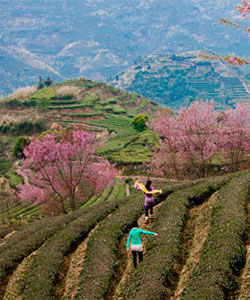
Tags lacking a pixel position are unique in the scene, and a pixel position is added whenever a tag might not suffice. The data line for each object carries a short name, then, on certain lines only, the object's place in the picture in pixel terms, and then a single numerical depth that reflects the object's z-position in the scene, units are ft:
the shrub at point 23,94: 546.30
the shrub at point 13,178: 259.39
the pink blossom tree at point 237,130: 138.72
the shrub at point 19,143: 323.29
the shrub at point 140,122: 387.14
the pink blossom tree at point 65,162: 122.42
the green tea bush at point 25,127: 453.17
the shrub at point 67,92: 525.96
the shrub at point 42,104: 474.08
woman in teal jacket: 53.01
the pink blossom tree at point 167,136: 146.92
